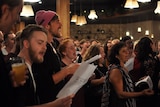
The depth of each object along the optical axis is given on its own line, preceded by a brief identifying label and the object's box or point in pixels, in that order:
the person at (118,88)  3.35
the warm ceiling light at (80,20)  12.59
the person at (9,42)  4.25
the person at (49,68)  2.23
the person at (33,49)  1.91
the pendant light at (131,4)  7.32
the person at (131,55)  4.28
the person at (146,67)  4.14
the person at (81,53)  5.94
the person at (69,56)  3.31
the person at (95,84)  4.14
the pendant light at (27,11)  7.04
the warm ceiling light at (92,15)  11.69
